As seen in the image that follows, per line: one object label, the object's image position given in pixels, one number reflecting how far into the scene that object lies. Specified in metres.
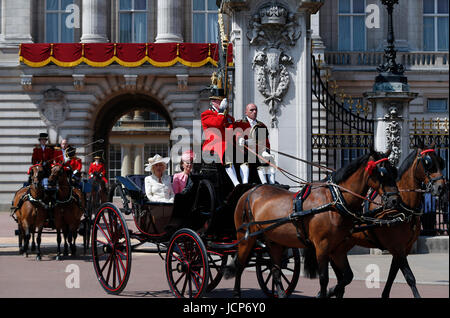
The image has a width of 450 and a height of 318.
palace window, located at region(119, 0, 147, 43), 37.62
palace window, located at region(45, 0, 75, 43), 36.94
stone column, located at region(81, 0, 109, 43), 35.28
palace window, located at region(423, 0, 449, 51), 37.19
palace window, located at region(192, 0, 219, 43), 37.38
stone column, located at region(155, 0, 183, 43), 35.84
